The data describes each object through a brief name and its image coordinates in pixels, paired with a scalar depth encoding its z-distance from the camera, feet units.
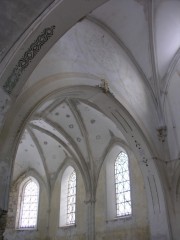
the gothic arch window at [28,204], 51.01
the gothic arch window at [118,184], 42.52
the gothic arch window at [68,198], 48.19
